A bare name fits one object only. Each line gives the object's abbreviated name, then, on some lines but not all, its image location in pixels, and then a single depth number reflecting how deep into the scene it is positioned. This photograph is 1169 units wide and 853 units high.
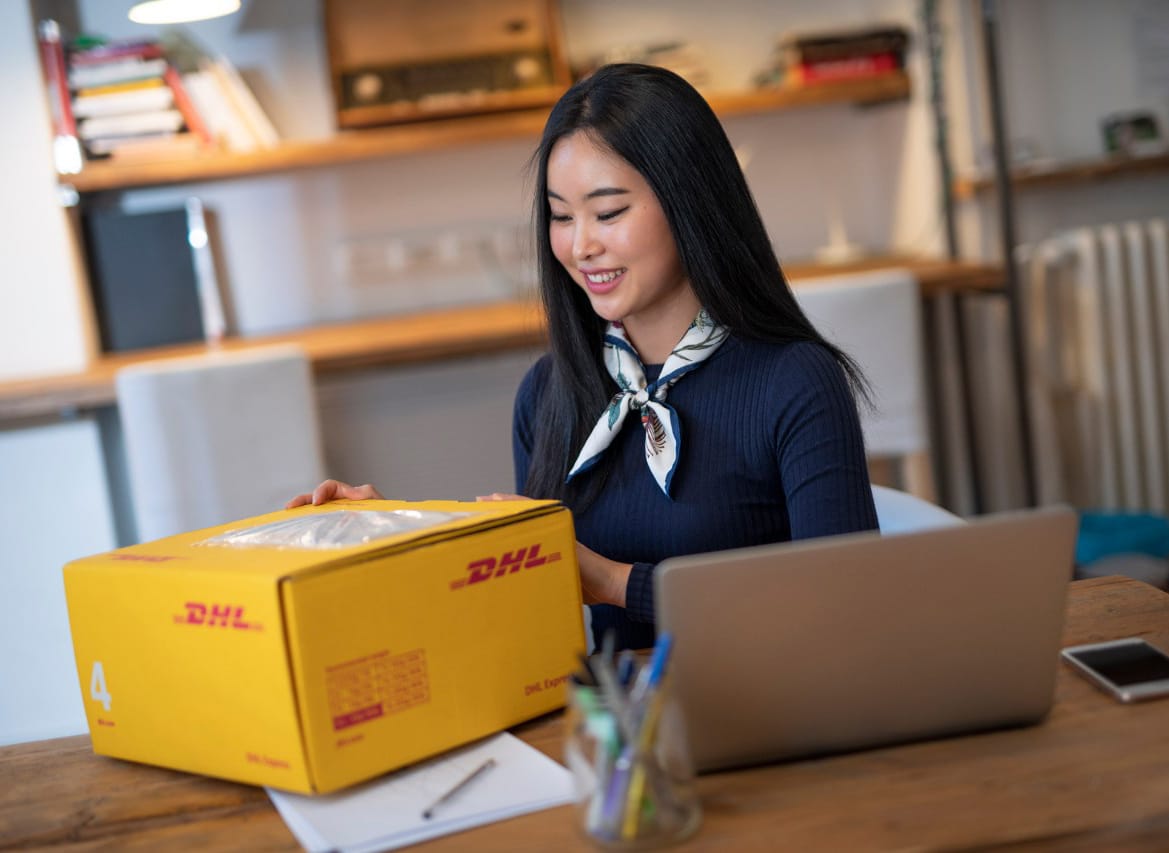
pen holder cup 0.85
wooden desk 0.86
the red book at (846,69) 3.38
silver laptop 0.92
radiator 3.33
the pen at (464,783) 0.95
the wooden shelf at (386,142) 3.15
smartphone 1.05
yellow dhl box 0.97
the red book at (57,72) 3.15
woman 1.45
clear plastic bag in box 1.06
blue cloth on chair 3.13
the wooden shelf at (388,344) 2.82
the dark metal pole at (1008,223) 2.98
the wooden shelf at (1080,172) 3.38
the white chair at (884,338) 2.73
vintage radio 3.34
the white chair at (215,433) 2.60
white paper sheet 0.93
